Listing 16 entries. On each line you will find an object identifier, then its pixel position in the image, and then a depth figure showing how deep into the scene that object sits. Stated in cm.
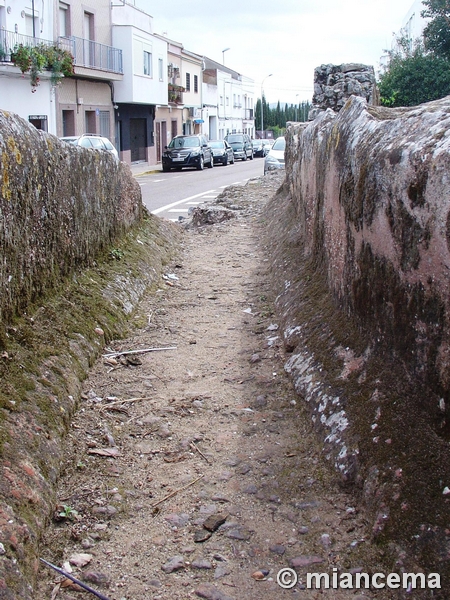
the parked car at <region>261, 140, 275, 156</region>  5253
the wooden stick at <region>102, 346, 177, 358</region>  476
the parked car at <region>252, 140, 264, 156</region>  5200
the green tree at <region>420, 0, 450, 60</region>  1783
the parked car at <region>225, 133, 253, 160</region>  4470
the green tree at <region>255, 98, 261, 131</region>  9243
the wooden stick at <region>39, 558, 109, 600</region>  246
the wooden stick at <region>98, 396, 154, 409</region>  400
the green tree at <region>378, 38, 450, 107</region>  1759
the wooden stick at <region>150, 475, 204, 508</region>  308
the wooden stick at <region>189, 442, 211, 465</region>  345
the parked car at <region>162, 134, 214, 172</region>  3144
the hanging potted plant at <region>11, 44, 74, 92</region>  2234
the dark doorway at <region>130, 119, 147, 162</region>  3578
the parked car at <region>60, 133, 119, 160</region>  1923
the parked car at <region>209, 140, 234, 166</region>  3628
